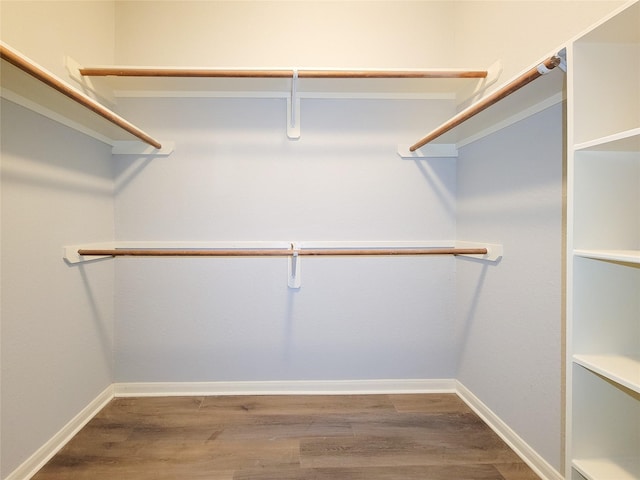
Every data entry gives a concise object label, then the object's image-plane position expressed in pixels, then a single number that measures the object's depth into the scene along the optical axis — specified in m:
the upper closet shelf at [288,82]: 1.40
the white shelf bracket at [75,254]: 1.37
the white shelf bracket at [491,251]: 1.44
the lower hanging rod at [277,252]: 1.38
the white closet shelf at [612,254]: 0.68
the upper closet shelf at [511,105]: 0.91
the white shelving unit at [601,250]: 0.82
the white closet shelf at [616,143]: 0.69
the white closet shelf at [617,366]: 0.72
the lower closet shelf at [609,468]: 0.82
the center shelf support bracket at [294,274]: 1.75
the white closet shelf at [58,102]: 0.91
